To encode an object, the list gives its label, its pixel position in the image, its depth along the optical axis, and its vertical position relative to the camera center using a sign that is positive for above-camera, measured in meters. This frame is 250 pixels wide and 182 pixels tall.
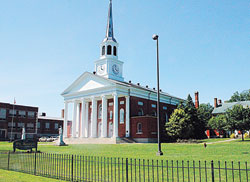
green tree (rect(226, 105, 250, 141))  36.80 +0.13
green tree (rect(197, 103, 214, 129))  47.65 +1.72
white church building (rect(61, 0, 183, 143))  44.91 +3.14
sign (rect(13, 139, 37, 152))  21.12 -2.05
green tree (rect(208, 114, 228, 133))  45.51 -0.58
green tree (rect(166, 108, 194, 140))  41.78 -1.02
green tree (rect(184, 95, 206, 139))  43.91 +0.33
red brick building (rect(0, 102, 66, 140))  68.19 -0.67
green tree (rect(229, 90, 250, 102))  88.55 +8.33
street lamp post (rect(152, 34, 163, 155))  18.86 +6.18
